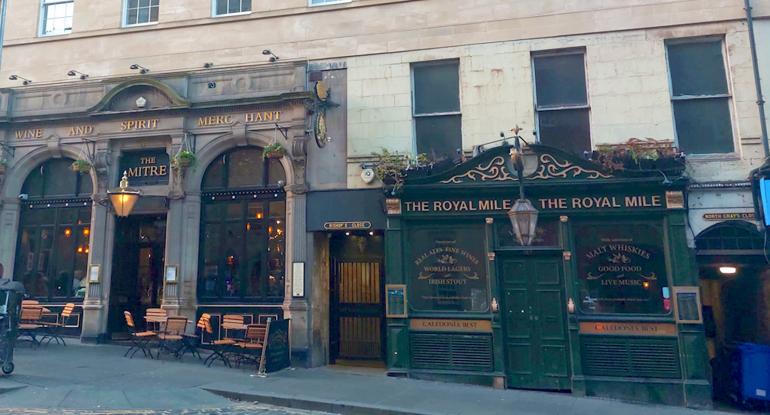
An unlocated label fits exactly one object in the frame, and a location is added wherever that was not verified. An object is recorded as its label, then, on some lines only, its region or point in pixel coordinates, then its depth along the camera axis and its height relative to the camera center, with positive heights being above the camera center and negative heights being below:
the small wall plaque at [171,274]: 12.15 +0.46
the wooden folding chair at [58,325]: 12.56 -0.70
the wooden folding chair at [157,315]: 11.45 -0.46
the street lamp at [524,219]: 8.89 +1.14
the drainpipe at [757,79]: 10.12 +3.99
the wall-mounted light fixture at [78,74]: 13.75 +5.84
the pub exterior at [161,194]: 12.17 +2.46
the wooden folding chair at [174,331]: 11.12 -0.79
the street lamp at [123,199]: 10.89 +1.99
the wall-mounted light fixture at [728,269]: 10.33 +0.27
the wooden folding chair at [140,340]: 11.37 -1.06
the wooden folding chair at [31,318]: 12.01 -0.49
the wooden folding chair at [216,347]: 10.84 -1.13
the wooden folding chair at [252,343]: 10.59 -1.03
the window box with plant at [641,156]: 9.85 +2.44
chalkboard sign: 10.21 -1.14
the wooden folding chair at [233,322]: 11.36 -0.65
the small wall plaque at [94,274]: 12.62 +0.52
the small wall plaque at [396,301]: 10.58 -0.23
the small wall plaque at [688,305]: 9.48 -0.39
